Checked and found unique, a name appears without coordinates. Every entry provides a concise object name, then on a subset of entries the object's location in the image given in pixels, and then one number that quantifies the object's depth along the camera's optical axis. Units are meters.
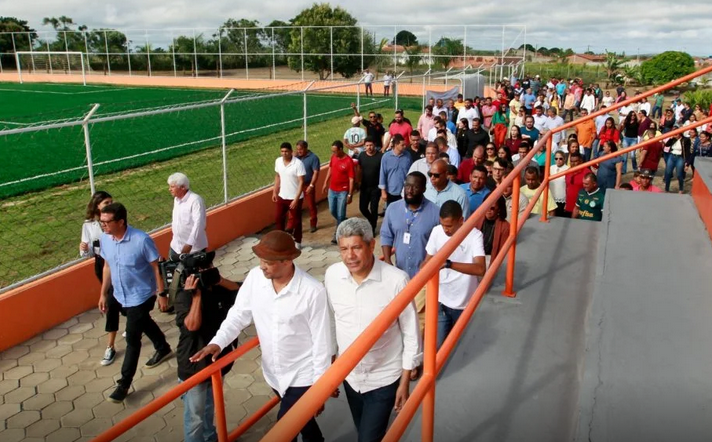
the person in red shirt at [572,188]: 7.86
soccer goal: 47.00
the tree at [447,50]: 37.16
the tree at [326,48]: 38.97
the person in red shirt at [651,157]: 11.93
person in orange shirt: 14.24
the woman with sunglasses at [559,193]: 7.51
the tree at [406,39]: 37.75
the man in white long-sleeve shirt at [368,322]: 3.08
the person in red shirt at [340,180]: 9.30
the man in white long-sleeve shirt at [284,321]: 3.21
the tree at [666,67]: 40.88
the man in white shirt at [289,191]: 8.98
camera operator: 3.77
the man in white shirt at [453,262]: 4.36
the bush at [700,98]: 25.31
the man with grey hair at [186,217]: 6.60
